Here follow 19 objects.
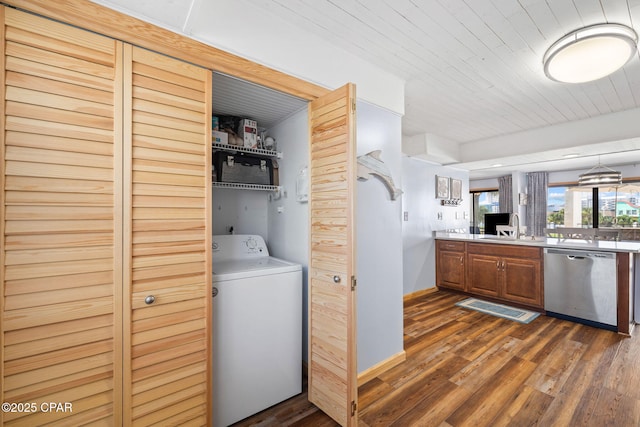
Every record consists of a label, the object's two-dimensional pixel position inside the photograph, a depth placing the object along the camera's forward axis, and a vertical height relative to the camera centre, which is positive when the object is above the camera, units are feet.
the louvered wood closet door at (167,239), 4.15 -0.39
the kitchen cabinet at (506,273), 11.85 -2.57
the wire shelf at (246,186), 7.02 +0.78
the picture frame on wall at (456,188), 16.67 +1.68
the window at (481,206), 25.43 +0.95
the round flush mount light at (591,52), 5.96 +3.67
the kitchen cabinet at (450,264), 14.49 -2.58
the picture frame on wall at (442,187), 15.72 +1.65
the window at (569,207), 21.54 +0.77
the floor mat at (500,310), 11.27 -4.05
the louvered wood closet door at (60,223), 3.43 -0.12
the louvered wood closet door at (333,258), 5.24 -0.85
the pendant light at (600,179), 12.80 +1.77
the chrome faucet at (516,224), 13.93 -0.39
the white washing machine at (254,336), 5.48 -2.55
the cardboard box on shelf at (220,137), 6.89 +1.95
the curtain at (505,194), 22.58 +1.83
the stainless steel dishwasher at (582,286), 9.95 -2.62
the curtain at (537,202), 21.98 +1.15
